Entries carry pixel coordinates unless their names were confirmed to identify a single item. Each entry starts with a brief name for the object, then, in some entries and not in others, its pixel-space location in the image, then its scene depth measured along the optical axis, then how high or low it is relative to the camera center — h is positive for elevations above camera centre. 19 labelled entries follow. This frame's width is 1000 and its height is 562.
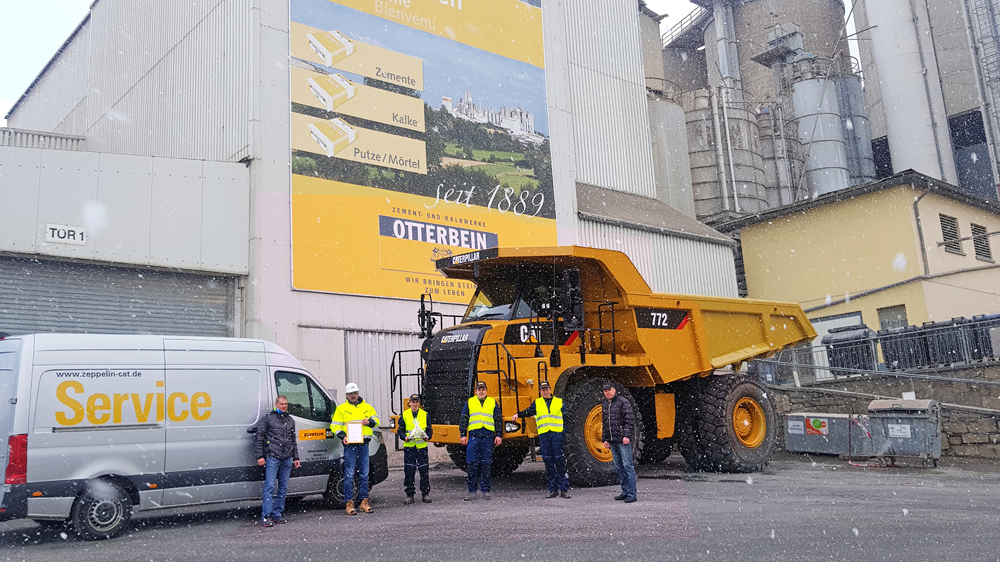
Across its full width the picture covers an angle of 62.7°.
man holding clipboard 9.92 -0.04
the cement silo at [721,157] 32.94 +10.10
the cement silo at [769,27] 44.16 +20.16
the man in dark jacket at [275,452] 9.20 -0.21
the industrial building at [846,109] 33.12 +12.56
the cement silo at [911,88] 34.84 +12.97
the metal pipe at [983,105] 30.22 +10.39
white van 8.11 +0.19
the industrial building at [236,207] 14.87 +4.63
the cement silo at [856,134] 39.59 +12.67
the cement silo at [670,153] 31.09 +9.71
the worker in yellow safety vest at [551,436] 10.57 -0.24
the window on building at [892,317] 23.46 +2.24
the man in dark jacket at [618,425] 10.24 -0.16
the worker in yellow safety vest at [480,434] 10.60 -0.17
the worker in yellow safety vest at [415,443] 10.83 -0.24
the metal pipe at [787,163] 37.12 +10.78
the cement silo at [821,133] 37.28 +12.08
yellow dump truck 11.18 +0.84
